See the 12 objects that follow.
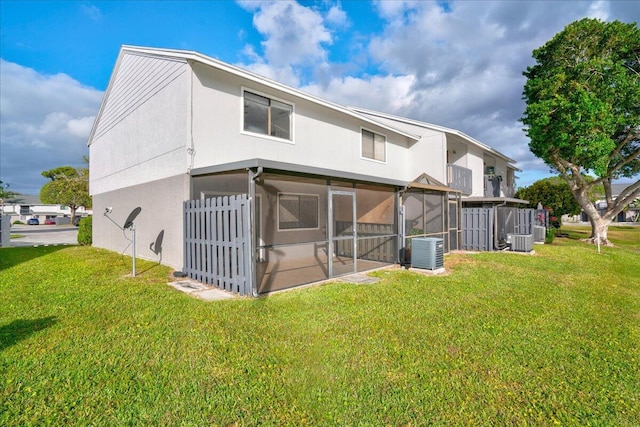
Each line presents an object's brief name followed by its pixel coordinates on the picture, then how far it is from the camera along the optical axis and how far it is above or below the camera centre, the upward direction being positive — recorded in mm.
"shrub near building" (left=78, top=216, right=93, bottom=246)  15359 -856
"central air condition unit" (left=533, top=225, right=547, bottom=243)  17688 -1129
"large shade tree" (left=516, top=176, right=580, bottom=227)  24031 +1236
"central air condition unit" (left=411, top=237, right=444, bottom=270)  8602 -1113
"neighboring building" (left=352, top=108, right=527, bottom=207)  15336 +3064
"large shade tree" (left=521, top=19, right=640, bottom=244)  14008 +5350
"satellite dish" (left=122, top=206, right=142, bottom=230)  8316 -15
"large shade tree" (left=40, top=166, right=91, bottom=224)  40500 +3485
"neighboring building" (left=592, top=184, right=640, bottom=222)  44938 -52
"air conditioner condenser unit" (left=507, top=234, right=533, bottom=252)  13406 -1286
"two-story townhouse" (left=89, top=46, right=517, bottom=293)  7945 +1575
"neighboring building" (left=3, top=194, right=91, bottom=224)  56625 +1226
